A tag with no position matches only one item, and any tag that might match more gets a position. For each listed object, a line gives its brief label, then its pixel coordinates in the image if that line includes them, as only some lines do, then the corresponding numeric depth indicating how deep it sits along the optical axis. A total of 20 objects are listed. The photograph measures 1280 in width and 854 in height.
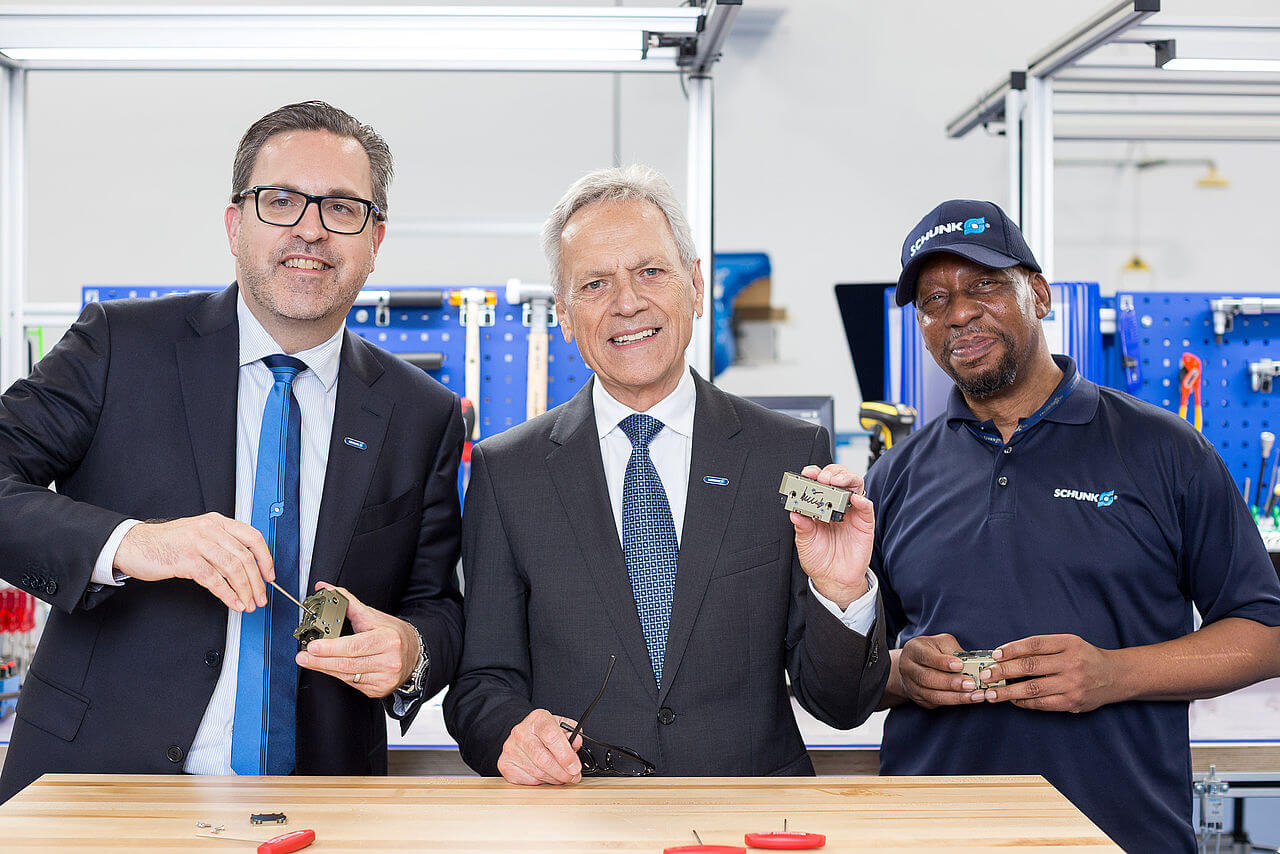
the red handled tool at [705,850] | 1.09
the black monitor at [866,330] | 2.88
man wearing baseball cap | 1.66
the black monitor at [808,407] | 2.81
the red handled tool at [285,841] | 1.08
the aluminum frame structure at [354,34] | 2.22
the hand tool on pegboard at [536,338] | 2.73
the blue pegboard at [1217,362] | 2.91
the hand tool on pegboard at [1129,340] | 2.84
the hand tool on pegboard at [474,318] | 2.75
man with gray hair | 1.49
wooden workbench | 1.13
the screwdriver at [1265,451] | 2.87
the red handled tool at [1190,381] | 2.85
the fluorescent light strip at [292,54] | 2.29
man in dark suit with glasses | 1.54
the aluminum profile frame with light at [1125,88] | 2.39
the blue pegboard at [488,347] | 2.79
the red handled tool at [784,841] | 1.11
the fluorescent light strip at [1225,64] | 2.42
